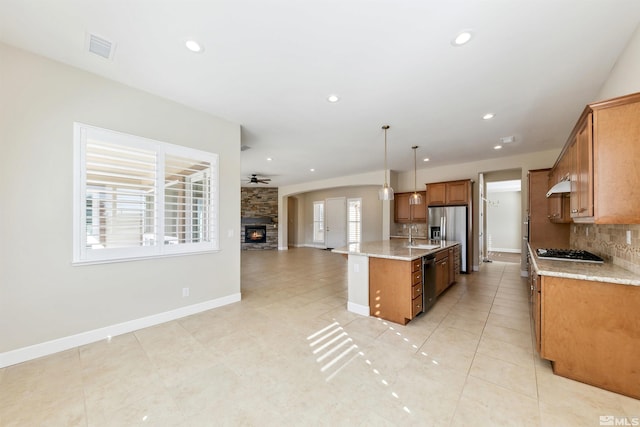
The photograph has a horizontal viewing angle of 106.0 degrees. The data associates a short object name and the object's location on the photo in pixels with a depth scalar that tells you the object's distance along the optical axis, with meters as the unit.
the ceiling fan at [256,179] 7.94
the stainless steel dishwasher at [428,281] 3.31
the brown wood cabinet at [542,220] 4.52
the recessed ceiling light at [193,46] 2.12
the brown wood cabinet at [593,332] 1.79
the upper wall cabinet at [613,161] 1.72
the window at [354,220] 9.78
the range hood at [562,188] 2.60
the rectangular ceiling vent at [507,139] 4.42
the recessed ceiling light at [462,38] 1.99
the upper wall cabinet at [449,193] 5.89
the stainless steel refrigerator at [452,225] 5.80
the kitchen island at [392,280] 3.08
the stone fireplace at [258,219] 10.46
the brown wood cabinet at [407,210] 6.91
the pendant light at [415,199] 4.66
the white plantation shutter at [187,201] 3.21
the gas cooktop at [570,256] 2.52
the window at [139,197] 2.59
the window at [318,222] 11.08
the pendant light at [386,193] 3.83
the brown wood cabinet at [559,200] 3.04
